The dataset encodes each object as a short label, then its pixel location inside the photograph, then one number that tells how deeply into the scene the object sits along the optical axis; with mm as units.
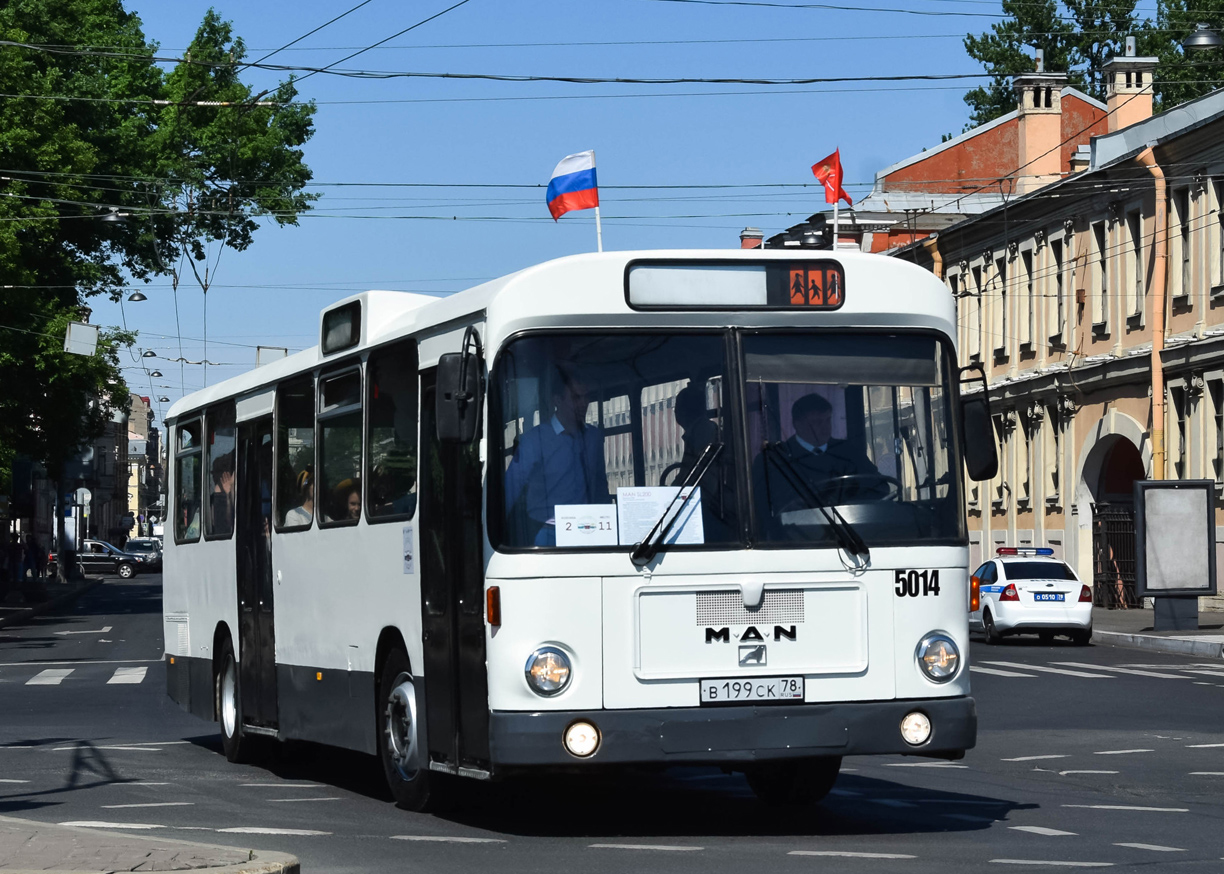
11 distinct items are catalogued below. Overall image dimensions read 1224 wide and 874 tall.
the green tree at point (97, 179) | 44031
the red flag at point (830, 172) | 39031
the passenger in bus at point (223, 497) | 15945
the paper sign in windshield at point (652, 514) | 10117
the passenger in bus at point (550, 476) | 10086
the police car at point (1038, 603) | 34500
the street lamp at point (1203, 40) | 39953
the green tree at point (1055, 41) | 71375
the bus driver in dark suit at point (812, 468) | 10242
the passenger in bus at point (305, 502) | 13555
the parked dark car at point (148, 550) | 94438
